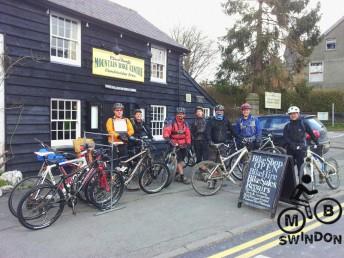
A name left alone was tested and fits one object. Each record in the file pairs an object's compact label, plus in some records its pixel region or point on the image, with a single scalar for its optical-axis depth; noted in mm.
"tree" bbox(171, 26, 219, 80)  41500
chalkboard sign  6223
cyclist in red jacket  8594
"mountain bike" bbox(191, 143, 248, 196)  7621
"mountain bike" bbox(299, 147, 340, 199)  7285
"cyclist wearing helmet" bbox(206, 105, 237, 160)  8398
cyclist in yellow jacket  8047
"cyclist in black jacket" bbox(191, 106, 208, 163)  9750
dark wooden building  8883
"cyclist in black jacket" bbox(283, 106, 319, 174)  7449
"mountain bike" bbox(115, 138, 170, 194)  7797
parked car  10969
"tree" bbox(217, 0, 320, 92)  23891
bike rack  6249
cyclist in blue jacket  8812
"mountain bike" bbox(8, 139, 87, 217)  5883
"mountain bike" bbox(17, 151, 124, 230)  5496
